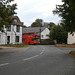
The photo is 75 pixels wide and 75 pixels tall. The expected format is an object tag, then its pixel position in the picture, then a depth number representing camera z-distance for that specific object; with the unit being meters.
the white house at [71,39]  34.14
